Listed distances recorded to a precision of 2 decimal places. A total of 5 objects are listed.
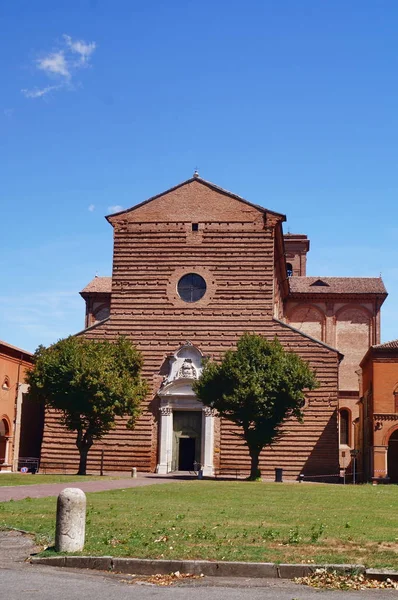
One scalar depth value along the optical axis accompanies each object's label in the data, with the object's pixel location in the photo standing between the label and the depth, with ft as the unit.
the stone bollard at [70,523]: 35.58
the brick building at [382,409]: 132.77
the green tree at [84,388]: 118.01
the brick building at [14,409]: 147.64
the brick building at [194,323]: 135.95
